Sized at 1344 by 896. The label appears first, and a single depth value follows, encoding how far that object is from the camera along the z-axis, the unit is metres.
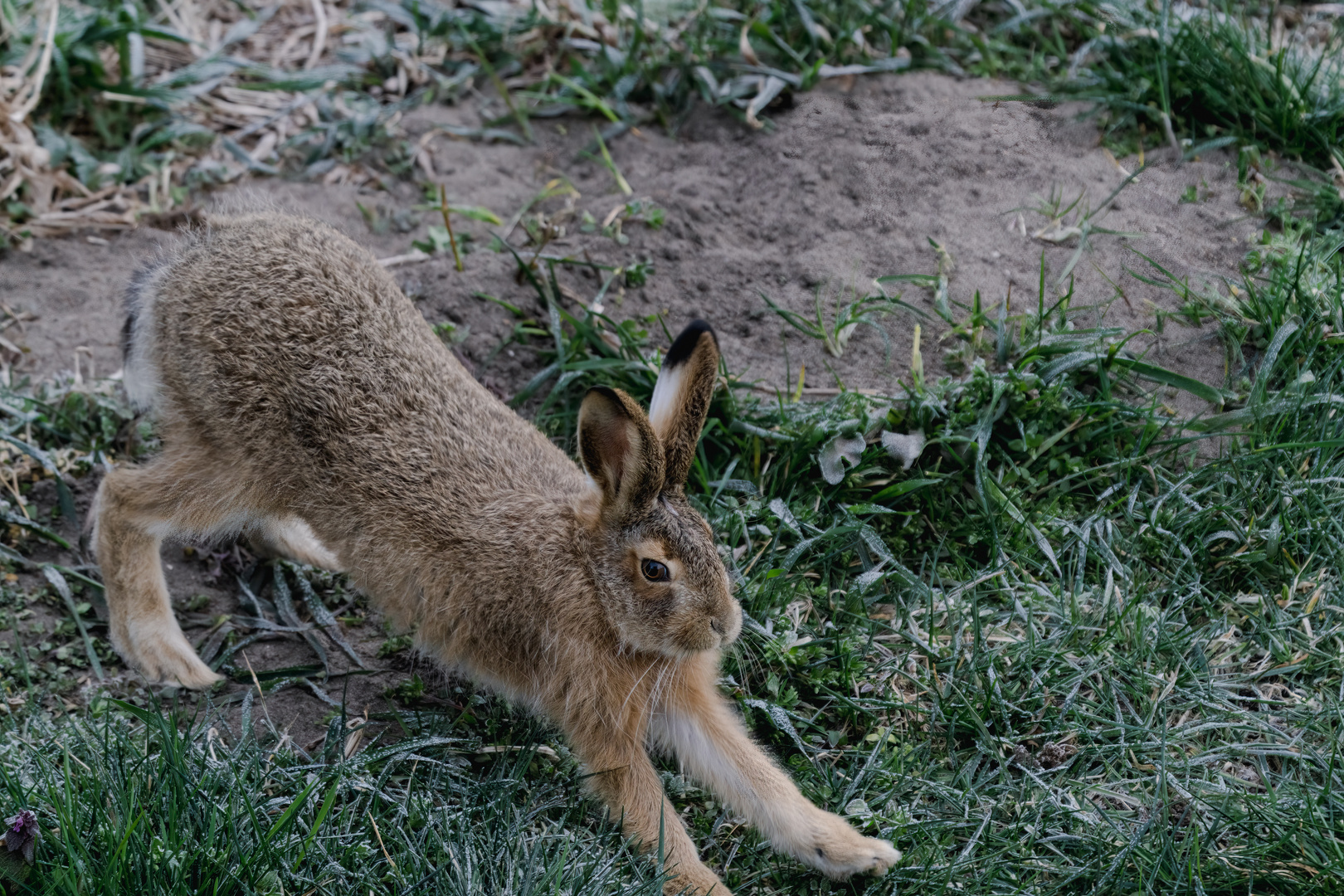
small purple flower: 5.96
